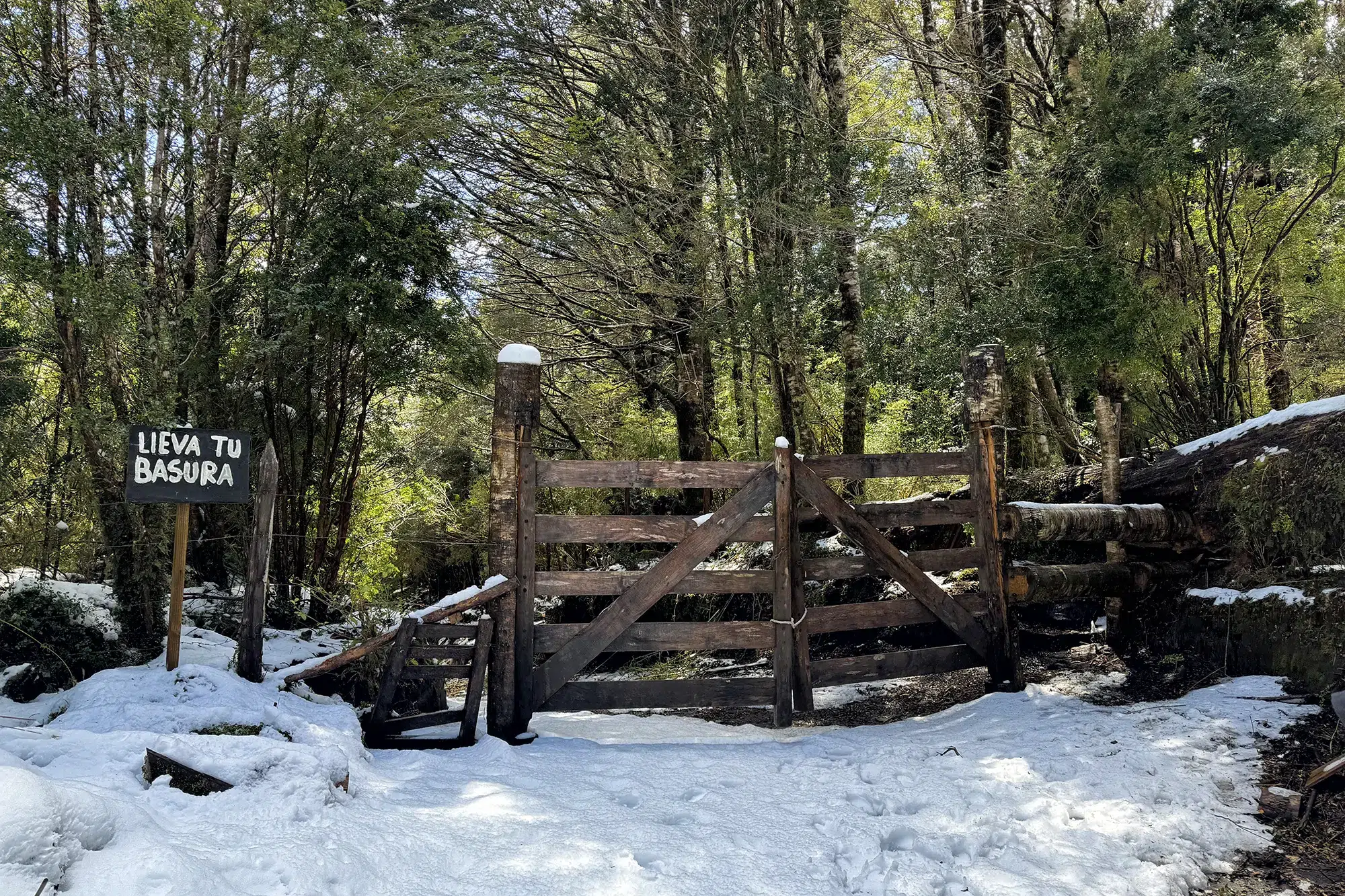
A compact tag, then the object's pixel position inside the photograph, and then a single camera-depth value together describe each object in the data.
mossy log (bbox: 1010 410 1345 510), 6.12
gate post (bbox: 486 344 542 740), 5.50
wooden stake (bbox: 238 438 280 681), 5.20
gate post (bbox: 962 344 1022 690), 6.42
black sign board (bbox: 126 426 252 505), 4.83
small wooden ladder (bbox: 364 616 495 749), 5.08
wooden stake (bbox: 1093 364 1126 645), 7.20
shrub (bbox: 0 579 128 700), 5.39
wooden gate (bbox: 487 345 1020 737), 5.58
